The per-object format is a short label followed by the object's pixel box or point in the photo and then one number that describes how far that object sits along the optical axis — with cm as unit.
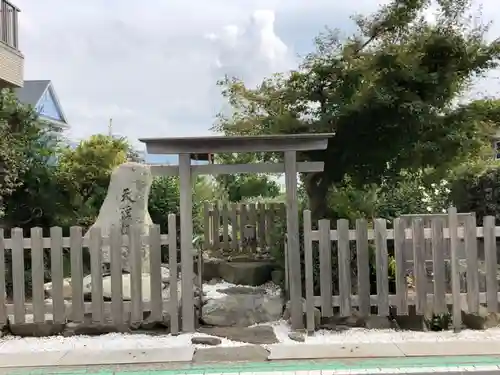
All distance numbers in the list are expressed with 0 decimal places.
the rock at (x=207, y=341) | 556
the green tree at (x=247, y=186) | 1794
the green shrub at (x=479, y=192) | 886
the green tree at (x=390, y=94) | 823
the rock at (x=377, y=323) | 601
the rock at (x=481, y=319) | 589
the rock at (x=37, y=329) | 595
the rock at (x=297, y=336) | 567
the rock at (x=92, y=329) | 596
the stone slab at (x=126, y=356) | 503
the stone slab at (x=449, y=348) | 507
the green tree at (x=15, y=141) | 913
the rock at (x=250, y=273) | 833
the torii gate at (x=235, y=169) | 605
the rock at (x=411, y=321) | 607
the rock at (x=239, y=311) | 627
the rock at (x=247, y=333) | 564
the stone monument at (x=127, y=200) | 827
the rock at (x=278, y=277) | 764
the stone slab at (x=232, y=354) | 504
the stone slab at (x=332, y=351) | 506
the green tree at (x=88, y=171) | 1086
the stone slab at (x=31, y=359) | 500
